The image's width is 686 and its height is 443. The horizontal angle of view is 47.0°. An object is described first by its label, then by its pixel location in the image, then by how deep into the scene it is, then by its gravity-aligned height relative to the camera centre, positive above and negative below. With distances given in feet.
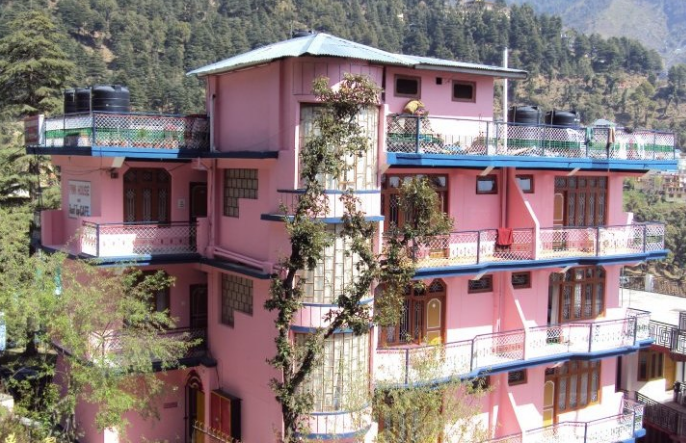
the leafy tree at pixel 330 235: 52.13 -5.11
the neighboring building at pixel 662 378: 98.53 -27.93
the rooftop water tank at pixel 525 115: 82.79 +5.26
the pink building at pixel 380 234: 65.10 -6.80
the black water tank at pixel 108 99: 75.51 +5.76
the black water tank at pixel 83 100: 78.48 +5.94
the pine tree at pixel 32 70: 109.40 +12.39
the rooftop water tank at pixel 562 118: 83.46 +5.02
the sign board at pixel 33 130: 83.61 +3.01
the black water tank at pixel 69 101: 81.30 +5.98
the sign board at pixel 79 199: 78.51 -4.02
